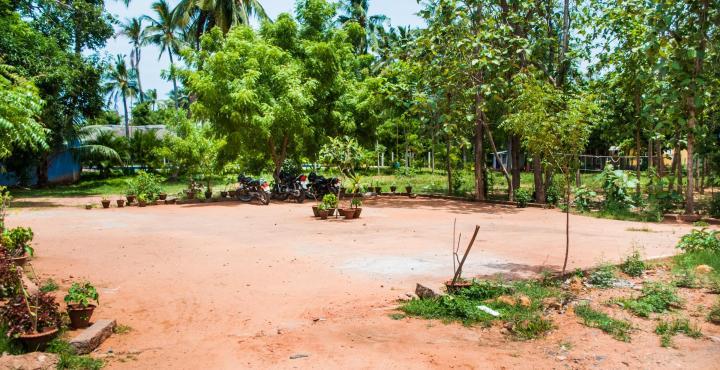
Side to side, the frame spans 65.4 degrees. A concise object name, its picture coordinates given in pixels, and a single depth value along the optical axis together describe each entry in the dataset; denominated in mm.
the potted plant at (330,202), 15078
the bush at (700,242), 8844
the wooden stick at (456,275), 6708
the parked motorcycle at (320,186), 21094
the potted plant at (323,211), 14961
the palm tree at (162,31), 38031
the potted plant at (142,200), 19453
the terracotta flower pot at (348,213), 15008
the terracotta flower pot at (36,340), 4984
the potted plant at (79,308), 5645
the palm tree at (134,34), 47844
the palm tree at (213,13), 28219
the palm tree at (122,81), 53969
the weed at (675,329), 5352
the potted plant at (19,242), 7707
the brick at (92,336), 5004
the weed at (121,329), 5683
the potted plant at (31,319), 5020
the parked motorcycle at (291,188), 20484
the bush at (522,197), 18250
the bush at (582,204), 16172
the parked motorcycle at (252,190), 19578
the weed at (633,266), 7848
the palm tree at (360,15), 41656
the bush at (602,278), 7203
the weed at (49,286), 7062
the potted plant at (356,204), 15086
